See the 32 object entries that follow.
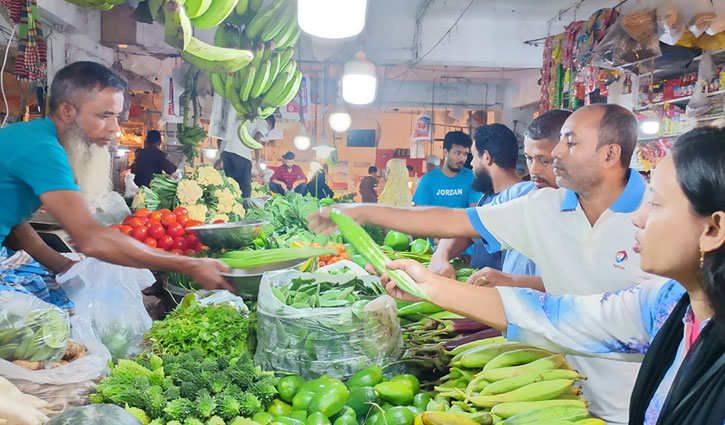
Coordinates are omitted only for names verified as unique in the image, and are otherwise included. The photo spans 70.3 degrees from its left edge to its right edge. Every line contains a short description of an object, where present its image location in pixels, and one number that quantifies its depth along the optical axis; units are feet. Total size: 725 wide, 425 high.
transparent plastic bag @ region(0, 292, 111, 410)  5.10
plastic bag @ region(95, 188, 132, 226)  11.16
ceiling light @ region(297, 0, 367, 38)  8.56
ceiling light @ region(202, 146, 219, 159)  40.88
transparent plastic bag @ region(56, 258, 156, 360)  7.48
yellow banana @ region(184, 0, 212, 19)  7.90
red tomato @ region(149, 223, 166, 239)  10.43
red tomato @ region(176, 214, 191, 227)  10.86
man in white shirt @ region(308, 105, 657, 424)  6.61
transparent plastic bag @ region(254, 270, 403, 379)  6.35
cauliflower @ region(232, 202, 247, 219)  14.48
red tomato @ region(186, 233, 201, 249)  10.59
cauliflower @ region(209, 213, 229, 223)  13.37
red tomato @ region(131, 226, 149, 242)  10.28
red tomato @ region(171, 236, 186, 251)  10.44
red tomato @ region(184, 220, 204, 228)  10.85
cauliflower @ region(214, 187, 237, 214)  13.74
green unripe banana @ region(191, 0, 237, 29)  8.51
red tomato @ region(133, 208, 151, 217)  10.87
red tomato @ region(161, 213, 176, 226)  10.73
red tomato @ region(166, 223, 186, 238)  10.54
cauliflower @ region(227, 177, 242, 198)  14.96
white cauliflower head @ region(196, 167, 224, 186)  13.52
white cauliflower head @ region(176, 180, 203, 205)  12.64
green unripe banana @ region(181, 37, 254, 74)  7.95
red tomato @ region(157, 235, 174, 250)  10.36
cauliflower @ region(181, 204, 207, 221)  12.46
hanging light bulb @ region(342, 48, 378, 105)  17.72
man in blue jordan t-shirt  18.72
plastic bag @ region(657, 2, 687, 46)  14.16
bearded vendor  6.83
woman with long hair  3.83
